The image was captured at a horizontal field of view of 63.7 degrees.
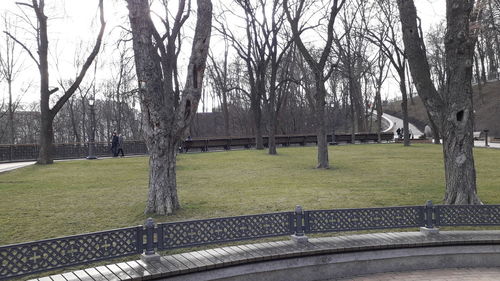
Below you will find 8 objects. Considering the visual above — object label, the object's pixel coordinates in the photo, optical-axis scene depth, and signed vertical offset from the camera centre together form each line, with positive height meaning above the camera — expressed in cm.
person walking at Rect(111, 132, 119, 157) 2555 -11
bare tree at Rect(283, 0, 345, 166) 1566 +212
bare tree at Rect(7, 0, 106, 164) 1981 +312
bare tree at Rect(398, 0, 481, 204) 763 +40
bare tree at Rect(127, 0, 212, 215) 784 +73
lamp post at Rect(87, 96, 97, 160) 2358 -11
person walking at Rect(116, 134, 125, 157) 2573 +1
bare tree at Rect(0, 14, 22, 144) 3768 +708
